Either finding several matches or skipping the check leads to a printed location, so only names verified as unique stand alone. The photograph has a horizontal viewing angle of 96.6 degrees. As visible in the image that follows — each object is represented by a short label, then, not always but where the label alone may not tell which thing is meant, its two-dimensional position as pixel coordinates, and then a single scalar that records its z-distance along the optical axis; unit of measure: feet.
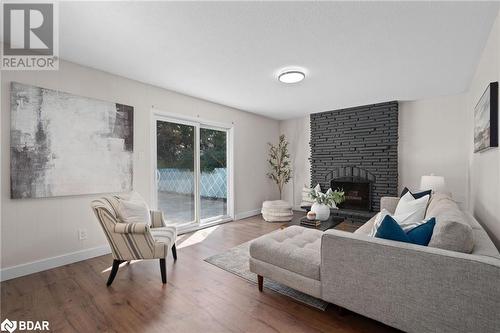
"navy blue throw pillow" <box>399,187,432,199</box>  8.77
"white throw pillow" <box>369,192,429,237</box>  6.83
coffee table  9.57
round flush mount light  9.52
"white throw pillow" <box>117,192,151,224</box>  7.66
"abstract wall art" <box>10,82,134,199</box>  7.73
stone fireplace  14.35
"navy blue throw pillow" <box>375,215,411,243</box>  4.84
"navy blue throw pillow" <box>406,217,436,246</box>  4.71
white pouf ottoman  15.24
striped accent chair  6.95
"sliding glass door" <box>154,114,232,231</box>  12.15
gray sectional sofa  3.81
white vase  10.68
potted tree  18.99
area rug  6.38
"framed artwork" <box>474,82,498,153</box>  6.01
